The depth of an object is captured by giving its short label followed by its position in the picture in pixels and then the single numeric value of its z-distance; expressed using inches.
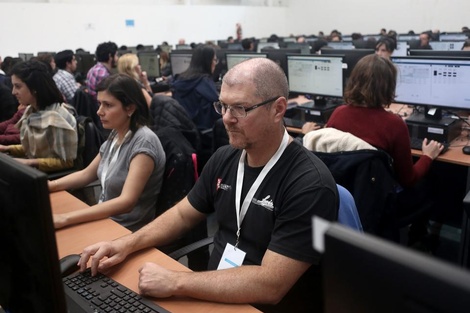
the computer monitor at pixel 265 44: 326.1
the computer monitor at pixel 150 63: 244.1
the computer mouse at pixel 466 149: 97.3
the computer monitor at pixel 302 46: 273.9
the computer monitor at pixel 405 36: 349.4
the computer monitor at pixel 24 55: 306.0
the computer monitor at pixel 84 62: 283.7
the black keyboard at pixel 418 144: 101.1
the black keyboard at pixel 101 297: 46.7
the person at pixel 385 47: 185.4
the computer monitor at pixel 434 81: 106.0
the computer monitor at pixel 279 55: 152.6
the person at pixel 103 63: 185.5
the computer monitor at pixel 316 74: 135.7
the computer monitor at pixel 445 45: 235.1
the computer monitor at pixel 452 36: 285.1
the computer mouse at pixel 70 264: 54.4
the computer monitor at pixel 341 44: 281.4
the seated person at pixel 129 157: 74.7
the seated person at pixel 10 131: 124.3
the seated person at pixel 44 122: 103.2
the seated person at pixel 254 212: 47.3
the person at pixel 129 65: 167.5
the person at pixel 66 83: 183.4
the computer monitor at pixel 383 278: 13.6
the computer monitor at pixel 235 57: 179.4
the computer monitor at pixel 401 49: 234.7
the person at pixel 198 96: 151.6
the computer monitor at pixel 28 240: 28.0
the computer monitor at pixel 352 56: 133.5
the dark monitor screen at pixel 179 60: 214.8
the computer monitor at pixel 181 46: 379.7
